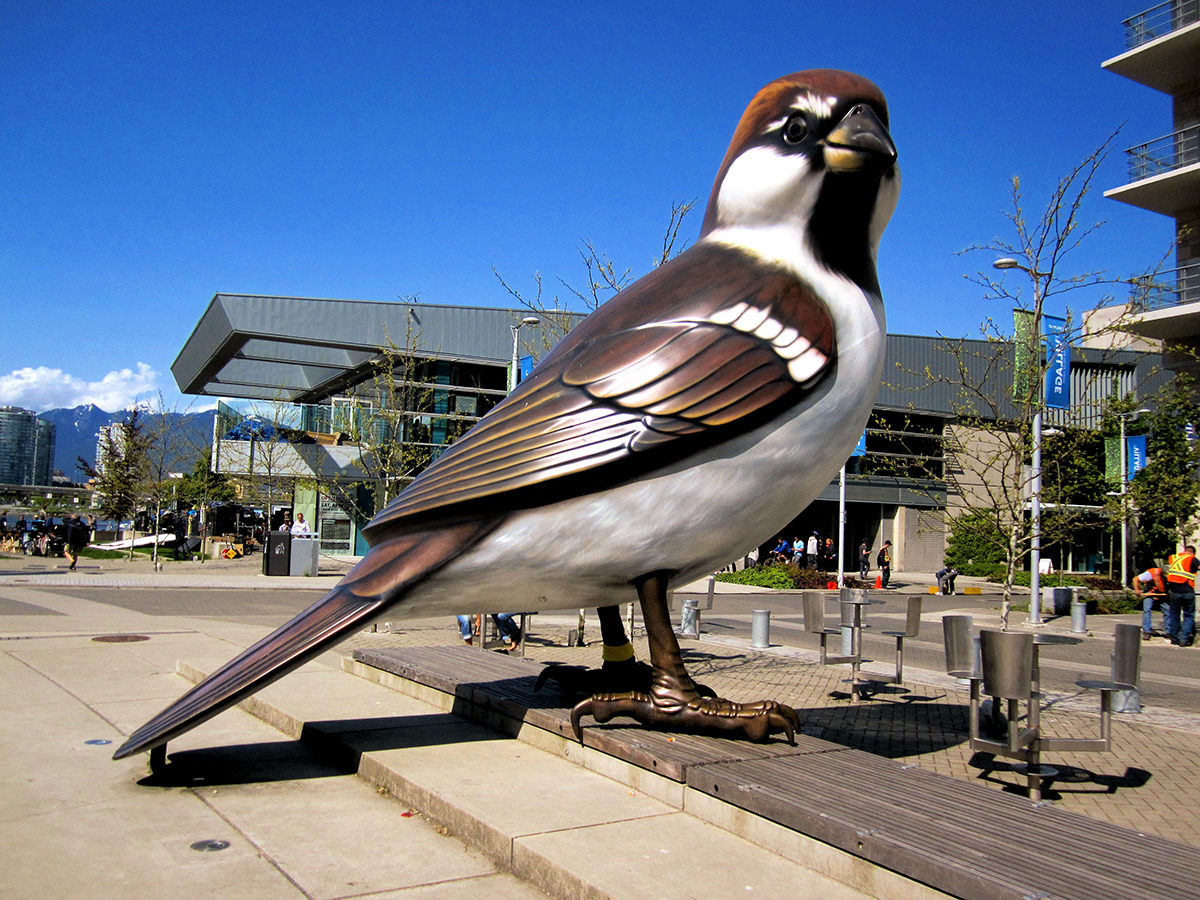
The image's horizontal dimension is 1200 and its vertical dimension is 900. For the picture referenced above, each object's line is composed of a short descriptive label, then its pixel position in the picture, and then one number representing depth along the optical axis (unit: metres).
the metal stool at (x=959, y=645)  6.98
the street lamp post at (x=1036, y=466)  8.84
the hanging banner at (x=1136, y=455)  25.19
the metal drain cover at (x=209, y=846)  3.29
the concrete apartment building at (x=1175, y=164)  25.08
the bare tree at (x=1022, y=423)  8.55
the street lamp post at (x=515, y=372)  19.84
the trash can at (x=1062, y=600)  19.43
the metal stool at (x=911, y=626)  8.88
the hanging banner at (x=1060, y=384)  15.95
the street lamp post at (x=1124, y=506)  18.51
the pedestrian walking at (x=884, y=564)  31.33
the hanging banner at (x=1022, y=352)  9.13
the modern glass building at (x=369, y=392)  30.39
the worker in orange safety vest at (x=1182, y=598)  14.18
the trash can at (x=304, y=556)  23.97
